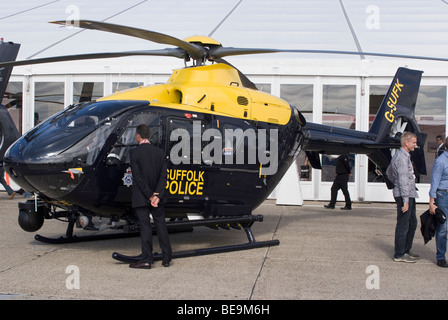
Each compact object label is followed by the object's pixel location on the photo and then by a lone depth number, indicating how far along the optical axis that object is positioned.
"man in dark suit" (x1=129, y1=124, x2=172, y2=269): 5.95
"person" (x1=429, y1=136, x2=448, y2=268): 6.34
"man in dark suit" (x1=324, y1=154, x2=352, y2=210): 12.66
